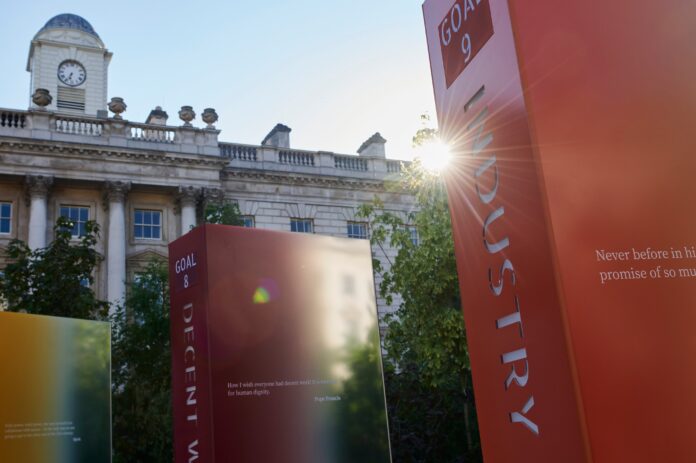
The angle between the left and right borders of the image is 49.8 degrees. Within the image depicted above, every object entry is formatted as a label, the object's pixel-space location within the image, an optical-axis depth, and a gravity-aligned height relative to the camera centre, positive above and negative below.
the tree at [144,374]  18.17 +2.33
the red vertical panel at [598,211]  3.37 +0.98
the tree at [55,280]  17.34 +4.37
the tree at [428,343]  17.89 +2.22
